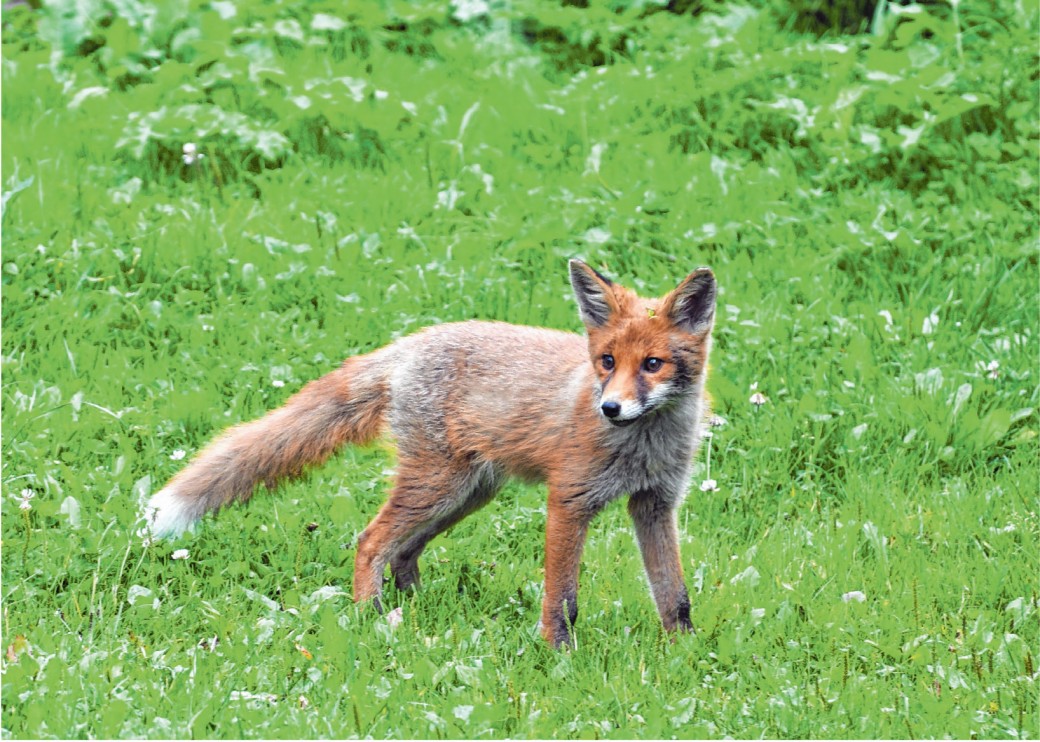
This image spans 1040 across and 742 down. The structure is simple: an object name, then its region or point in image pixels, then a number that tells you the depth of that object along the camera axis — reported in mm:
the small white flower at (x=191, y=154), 16016
